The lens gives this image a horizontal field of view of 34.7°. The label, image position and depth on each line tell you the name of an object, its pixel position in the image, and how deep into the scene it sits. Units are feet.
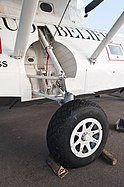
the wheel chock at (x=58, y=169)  6.60
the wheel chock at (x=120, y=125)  10.42
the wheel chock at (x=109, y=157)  7.36
